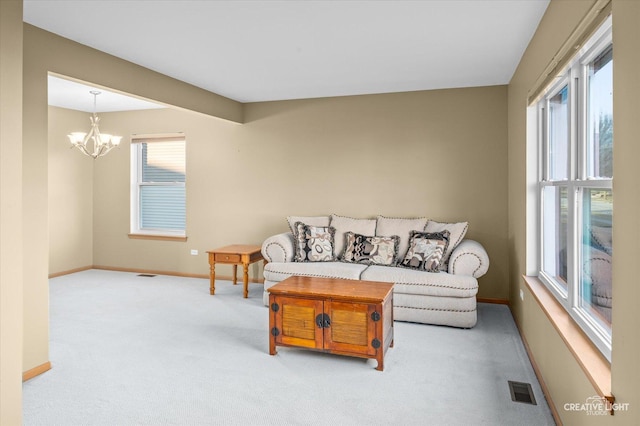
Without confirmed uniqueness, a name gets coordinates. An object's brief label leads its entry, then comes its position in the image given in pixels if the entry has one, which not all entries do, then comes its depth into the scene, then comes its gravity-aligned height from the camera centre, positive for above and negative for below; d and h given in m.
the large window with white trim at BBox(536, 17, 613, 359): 2.08 +0.16
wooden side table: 5.55 -0.60
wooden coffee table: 3.27 -0.82
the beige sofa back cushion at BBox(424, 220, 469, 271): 4.84 -0.24
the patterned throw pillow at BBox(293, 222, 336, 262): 5.30 -0.40
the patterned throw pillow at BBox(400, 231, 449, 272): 4.70 -0.43
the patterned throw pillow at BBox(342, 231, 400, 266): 5.09 -0.46
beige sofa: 4.35 -0.60
